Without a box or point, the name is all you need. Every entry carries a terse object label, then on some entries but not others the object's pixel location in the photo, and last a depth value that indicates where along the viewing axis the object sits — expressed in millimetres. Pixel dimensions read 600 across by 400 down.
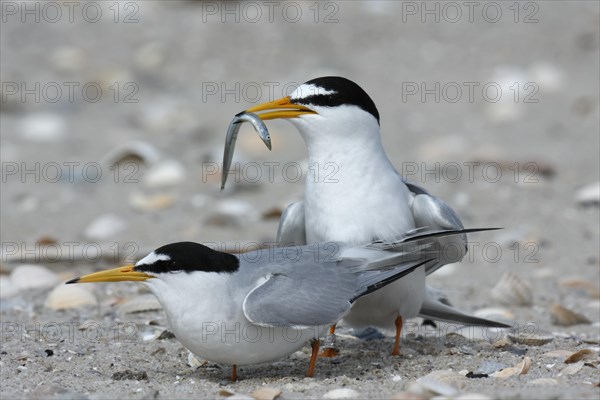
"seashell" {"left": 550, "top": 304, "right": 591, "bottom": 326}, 11094
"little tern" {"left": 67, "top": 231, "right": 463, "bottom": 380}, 8086
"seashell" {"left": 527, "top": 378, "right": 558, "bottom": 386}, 7715
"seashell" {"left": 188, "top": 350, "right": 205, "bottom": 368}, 9070
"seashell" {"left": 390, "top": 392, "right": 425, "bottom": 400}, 7197
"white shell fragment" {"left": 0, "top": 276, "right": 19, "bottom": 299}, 11307
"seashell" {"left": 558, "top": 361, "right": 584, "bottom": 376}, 8266
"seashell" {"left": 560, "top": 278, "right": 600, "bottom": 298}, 12247
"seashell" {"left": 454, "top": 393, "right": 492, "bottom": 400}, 6973
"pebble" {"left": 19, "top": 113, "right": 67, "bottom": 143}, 17703
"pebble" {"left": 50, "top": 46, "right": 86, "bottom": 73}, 20094
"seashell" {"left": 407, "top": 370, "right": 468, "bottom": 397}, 7273
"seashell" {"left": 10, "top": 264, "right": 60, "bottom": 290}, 11719
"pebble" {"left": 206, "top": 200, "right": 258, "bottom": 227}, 14273
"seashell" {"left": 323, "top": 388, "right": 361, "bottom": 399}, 7583
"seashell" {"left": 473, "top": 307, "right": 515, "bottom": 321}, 11049
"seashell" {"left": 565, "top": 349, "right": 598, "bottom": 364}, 8727
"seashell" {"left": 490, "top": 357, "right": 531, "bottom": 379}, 8320
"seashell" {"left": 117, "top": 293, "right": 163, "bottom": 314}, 10711
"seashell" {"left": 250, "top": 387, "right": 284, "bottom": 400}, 7551
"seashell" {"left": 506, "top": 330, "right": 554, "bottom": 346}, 9680
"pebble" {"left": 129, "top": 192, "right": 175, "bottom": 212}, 14969
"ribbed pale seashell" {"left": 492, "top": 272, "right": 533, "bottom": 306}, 11797
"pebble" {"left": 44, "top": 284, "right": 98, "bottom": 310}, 10961
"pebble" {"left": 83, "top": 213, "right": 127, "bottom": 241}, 14070
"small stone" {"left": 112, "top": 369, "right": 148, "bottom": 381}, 8352
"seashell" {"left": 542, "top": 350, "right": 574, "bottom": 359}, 8938
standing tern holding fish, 9219
